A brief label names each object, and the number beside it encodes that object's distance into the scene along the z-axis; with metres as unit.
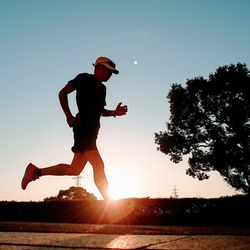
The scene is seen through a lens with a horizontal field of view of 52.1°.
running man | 3.09
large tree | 20.00
